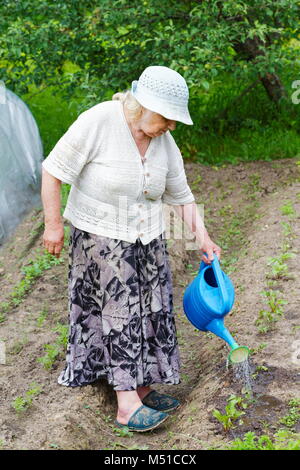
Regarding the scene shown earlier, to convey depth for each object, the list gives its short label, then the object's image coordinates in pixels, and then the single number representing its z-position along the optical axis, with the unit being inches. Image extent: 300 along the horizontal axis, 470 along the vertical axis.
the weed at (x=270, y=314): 160.9
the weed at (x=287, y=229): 209.0
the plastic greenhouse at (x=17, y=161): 239.5
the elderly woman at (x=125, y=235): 129.0
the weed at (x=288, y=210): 222.2
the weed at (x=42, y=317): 178.7
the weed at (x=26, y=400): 140.8
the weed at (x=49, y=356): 157.3
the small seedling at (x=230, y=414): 127.3
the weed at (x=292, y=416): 126.0
